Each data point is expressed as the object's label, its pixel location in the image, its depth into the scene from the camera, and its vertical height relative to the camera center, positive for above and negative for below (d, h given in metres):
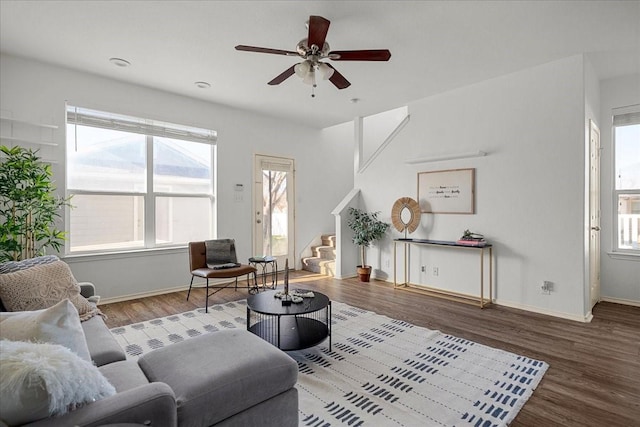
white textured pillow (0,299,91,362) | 1.25 -0.46
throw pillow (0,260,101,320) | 2.00 -0.50
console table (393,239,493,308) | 3.96 -0.88
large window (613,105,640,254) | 3.95 +0.45
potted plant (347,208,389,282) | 5.19 -0.29
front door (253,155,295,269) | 5.66 +0.10
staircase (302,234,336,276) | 5.81 -0.88
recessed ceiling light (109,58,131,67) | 3.54 +1.69
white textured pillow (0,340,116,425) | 0.92 -0.51
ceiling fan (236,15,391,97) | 2.46 +1.30
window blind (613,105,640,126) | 3.91 +1.21
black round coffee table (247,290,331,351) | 2.53 -1.03
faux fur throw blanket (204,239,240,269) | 4.31 -0.55
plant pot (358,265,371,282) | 5.26 -0.98
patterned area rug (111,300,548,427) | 1.91 -1.18
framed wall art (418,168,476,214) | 4.29 +0.31
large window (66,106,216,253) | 4.01 +0.43
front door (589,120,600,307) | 3.67 +0.01
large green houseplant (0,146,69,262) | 3.07 +0.08
